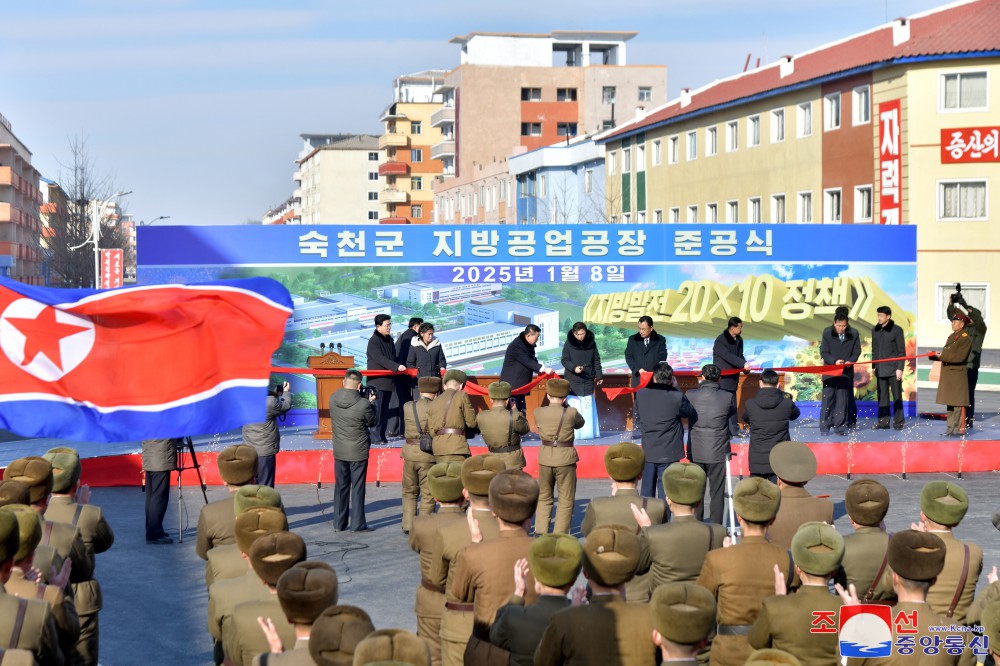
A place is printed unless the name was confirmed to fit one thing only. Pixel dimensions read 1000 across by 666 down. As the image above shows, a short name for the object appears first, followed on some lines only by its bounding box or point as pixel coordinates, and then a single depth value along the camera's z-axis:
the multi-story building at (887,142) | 40.94
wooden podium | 22.28
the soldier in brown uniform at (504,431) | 14.11
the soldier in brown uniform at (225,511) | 9.66
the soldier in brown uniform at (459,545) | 7.71
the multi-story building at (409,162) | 126.94
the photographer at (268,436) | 15.66
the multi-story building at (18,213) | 105.06
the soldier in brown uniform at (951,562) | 7.51
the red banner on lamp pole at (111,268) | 49.41
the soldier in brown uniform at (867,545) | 7.86
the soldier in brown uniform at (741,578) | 7.35
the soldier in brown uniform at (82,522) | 8.48
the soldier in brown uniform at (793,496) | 9.43
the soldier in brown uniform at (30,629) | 6.37
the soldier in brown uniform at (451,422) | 14.54
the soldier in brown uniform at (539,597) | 6.34
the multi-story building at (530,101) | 97.50
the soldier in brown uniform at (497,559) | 7.22
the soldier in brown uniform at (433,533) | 8.36
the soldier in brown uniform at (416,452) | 14.70
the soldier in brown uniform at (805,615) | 6.46
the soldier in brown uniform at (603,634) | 5.87
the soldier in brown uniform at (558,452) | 14.27
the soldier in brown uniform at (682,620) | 5.54
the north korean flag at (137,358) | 10.43
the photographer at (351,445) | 15.08
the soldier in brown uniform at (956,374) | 21.64
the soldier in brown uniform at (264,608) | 6.42
